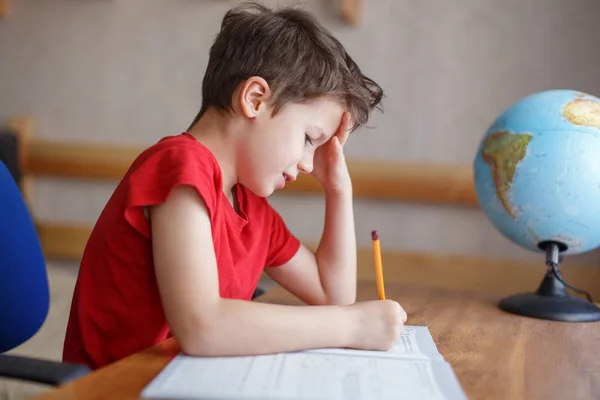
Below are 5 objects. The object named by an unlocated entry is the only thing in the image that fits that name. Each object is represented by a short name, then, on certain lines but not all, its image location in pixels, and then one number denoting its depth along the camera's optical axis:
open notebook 0.67
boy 0.82
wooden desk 0.73
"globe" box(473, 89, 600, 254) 1.25
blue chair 1.12
